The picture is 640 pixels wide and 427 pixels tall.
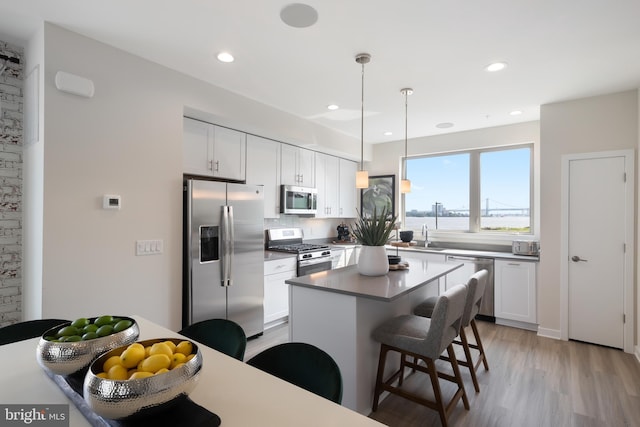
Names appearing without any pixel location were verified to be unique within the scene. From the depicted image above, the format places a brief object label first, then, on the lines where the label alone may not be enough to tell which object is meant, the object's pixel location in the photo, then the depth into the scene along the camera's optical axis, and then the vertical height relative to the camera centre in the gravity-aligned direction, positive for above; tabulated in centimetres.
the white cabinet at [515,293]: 387 -95
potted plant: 248 -25
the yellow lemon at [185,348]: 101 -43
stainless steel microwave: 431 +20
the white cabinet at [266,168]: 390 +57
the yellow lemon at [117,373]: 86 -43
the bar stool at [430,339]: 195 -80
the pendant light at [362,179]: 295 +33
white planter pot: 255 -37
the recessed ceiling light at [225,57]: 260 +129
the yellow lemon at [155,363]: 87 -41
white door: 329 -34
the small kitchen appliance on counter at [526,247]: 405 -41
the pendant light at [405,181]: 329 +36
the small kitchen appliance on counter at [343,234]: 573 -36
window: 457 +36
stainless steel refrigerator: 299 -41
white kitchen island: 210 -72
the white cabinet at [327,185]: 505 +47
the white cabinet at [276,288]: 378 -90
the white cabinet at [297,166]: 437 +68
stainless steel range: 417 -47
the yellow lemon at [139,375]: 82 -42
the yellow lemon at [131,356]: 90 -41
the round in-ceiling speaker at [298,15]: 200 +128
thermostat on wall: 245 +8
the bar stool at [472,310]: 243 -78
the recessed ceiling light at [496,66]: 272 +128
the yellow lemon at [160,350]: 94 -40
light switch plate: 265 -29
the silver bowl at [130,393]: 79 -45
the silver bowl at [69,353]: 103 -46
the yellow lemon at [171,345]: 100 -41
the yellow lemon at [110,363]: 90 -42
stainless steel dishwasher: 416 -82
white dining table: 90 -58
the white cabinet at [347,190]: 555 +43
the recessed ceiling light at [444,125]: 449 +128
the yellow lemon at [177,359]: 92 -42
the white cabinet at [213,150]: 323 +68
